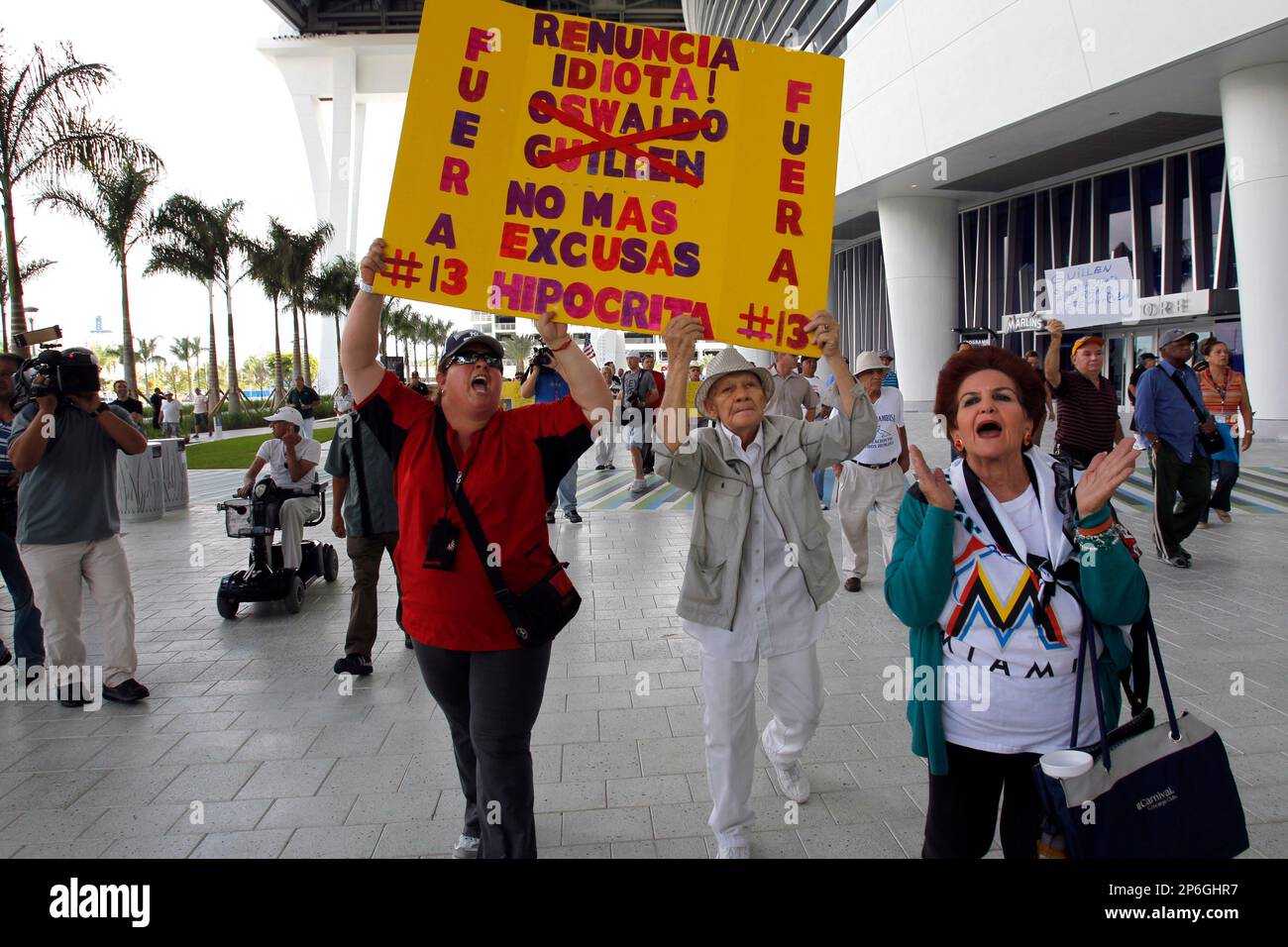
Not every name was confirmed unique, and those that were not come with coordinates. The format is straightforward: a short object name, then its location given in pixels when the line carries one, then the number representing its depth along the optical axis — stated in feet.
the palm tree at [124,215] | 85.97
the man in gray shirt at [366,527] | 17.75
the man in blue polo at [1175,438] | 24.54
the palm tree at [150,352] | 287.40
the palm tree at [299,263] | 142.31
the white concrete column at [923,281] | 96.99
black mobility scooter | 22.44
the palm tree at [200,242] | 113.70
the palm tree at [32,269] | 70.59
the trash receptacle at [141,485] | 40.45
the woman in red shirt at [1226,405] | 29.43
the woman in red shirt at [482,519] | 9.12
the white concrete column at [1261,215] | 55.11
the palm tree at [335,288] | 159.12
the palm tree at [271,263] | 129.39
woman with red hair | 7.14
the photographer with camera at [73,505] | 15.58
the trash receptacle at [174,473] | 41.86
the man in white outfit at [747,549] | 10.34
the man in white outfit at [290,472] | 23.04
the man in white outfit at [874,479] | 23.16
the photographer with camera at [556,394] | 35.22
